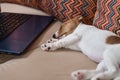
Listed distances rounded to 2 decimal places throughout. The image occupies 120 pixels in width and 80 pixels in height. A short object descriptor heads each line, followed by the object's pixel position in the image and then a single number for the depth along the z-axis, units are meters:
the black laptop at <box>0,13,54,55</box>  1.27
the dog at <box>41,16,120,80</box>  1.06
